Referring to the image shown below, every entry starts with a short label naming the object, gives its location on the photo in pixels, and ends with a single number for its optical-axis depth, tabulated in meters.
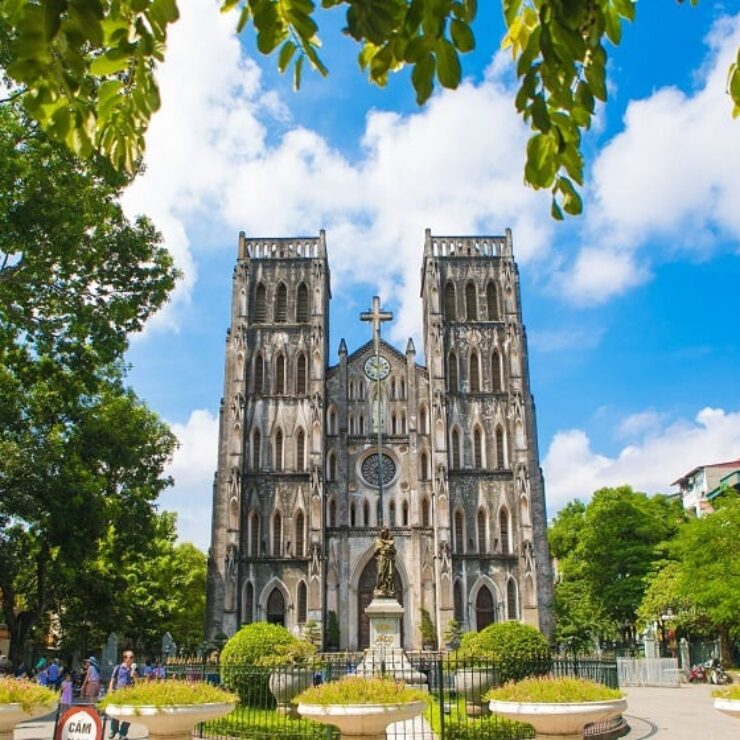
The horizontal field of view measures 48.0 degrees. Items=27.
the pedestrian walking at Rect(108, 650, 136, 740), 14.05
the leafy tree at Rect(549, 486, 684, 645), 40.81
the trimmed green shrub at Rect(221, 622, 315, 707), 15.92
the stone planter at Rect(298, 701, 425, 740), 8.35
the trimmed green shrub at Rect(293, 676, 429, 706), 8.53
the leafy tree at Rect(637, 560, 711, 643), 34.34
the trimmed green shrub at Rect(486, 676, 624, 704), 8.76
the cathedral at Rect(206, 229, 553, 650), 38.28
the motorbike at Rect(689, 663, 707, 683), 32.41
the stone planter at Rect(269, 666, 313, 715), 15.33
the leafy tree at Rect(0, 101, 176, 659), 15.31
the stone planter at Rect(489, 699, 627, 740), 8.59
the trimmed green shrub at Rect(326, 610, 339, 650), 36.97
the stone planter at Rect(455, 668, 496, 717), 15.46
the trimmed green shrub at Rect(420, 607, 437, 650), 36.75
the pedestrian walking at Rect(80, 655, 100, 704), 15.34
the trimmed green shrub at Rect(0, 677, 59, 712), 8.91
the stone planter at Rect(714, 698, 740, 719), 8.57
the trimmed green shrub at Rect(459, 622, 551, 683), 15.88
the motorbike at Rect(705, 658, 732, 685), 30.17
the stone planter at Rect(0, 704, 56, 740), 8.77
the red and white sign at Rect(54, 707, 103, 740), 7.63
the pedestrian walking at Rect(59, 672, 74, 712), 15.43
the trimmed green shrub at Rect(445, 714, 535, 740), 13.04
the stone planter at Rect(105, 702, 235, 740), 8.61
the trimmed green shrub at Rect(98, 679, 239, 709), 8.75
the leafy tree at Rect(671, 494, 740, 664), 30.27
